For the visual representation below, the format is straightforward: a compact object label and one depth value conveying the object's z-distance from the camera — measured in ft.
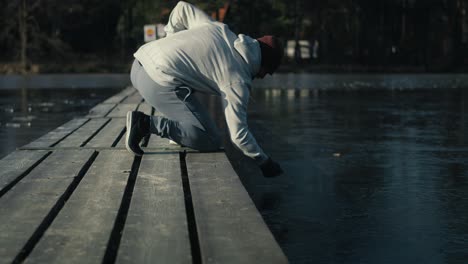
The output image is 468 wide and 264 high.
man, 19.60
